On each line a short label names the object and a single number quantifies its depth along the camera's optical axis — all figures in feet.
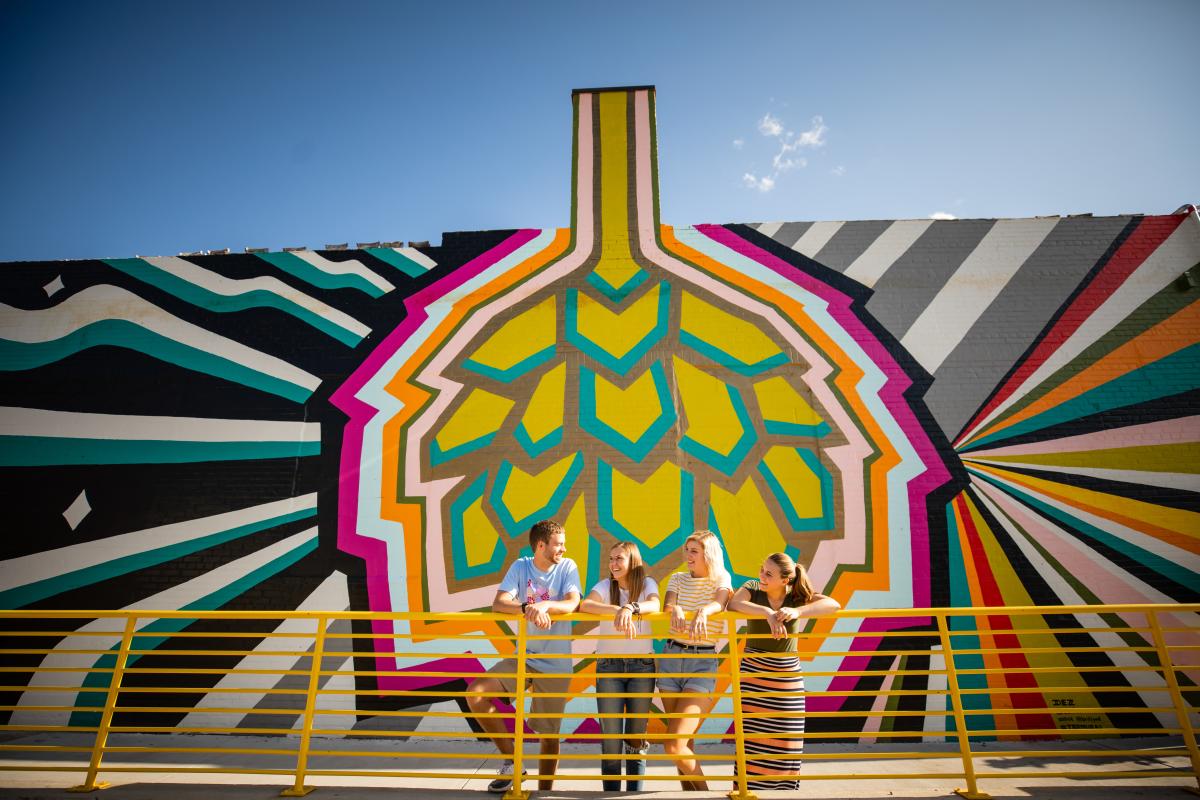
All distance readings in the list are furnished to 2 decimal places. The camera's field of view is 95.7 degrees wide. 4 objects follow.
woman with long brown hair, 11.33
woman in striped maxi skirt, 10.64
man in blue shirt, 11.37
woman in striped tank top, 11.07
